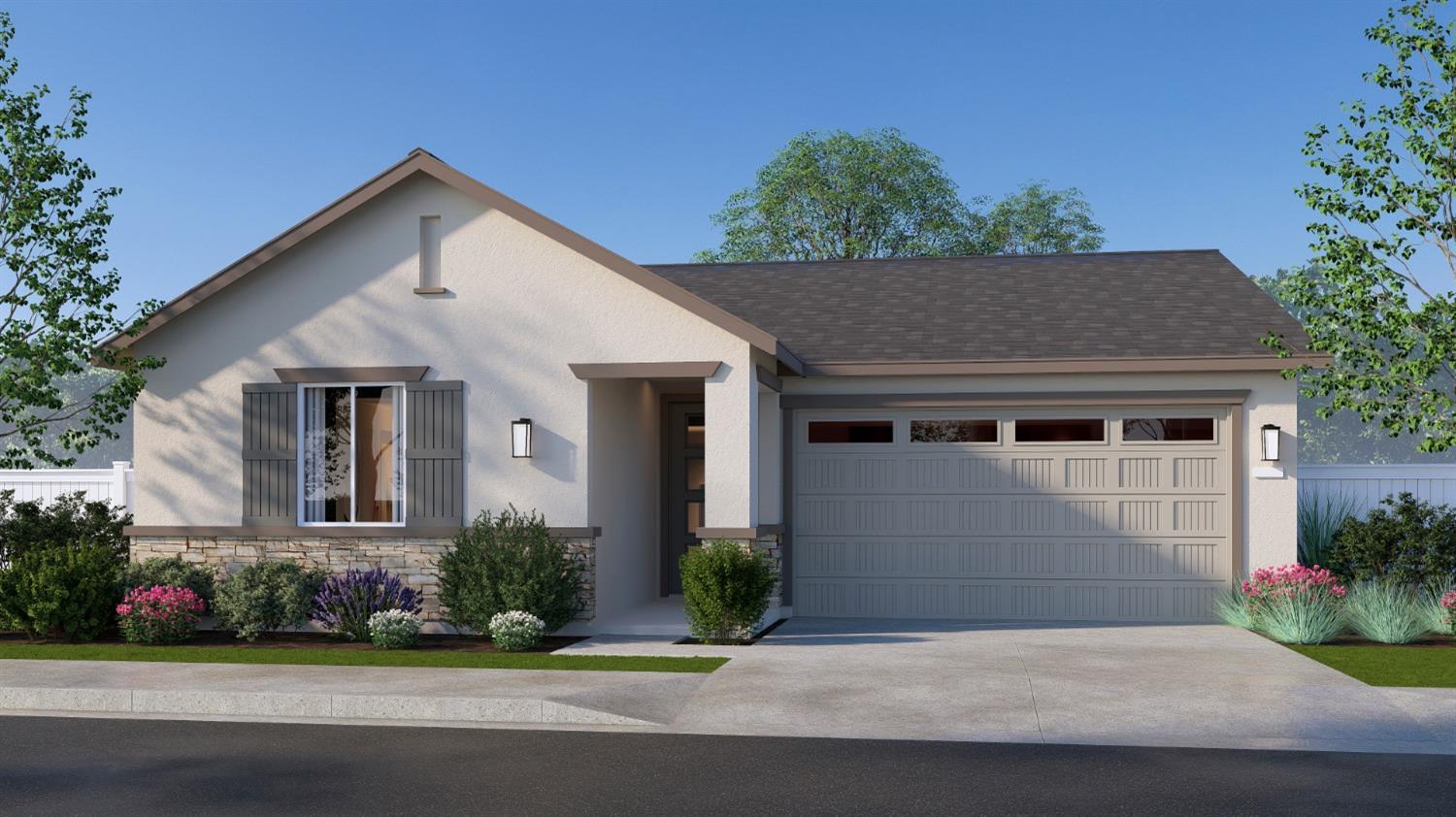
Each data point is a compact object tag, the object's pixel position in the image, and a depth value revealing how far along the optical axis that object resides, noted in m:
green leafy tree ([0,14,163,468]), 13.88
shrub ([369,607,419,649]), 12.57
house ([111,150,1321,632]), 13.63
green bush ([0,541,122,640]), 13.09
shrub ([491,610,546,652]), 12.34
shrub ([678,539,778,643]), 12.68
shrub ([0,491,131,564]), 16.14
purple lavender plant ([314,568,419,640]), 13.11
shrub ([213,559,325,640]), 13.13
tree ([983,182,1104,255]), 38.47
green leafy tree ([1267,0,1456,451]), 12.08
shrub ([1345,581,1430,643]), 12.74
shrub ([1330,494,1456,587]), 14.88
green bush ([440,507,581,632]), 12.80
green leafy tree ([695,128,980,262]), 36.81
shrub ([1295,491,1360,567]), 15.77
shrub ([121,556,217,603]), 13.52
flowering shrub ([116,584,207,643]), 12.84
